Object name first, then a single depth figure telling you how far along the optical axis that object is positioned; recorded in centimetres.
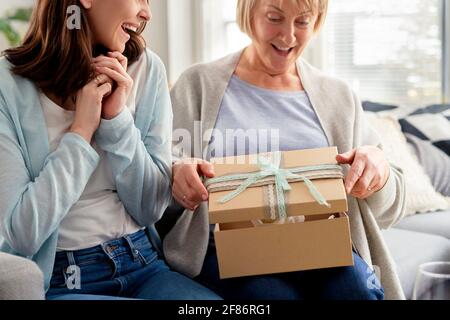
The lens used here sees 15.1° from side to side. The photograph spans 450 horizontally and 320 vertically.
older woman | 317
